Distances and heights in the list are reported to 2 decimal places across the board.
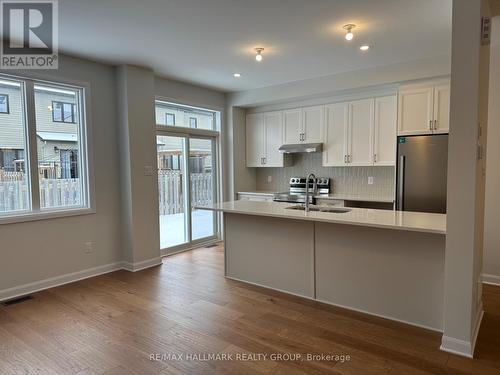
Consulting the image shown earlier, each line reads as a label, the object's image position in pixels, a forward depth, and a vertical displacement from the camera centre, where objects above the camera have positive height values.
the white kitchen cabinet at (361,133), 4.66 +0.56
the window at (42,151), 3.57 +0.27
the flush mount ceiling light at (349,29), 3.08 +1.35
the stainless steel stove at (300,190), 5.53 -0.34
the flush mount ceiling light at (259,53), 3.70 +1.36
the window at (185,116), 5.05 +0.93
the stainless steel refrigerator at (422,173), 3.99 -0.05
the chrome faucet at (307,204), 3.40 -0.35
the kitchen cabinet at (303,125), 5.33 +0.77
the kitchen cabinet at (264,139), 5.84 +0.59
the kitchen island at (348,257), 2.75 -0.84
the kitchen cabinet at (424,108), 4.04 +0.77
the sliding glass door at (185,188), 5.17 -0.26
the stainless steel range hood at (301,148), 5.26 +0.38
